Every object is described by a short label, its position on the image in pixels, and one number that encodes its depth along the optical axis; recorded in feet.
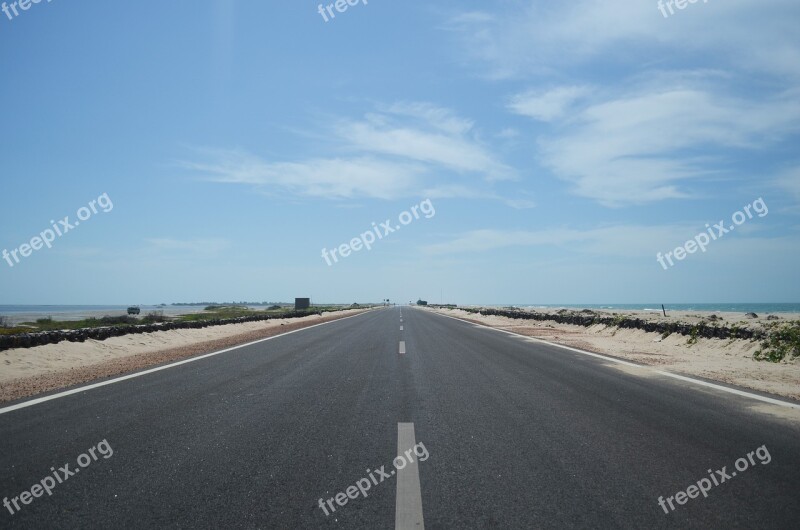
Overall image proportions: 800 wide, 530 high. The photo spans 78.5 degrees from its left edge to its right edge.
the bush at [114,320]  104.58
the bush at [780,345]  36.99
